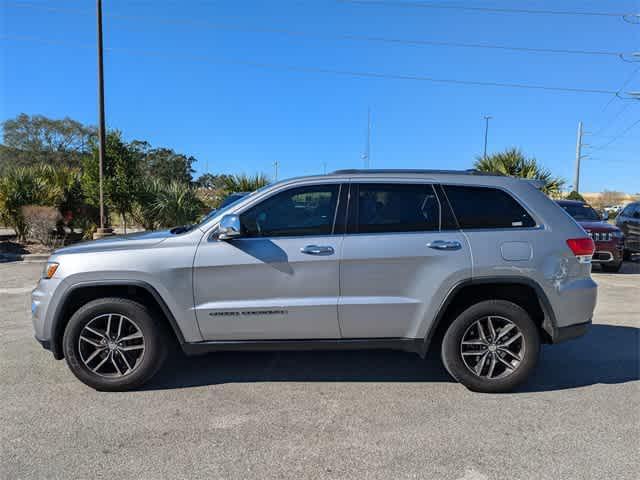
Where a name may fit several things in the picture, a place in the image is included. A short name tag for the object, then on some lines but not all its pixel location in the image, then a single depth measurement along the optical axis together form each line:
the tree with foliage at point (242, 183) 15.34
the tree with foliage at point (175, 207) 14.10
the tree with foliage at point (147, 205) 14.48
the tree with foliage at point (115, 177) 14.37
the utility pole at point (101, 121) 13.62
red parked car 10.18
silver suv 3.64
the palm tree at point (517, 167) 17.95
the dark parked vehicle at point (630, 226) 12.03
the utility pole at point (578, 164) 35.41
